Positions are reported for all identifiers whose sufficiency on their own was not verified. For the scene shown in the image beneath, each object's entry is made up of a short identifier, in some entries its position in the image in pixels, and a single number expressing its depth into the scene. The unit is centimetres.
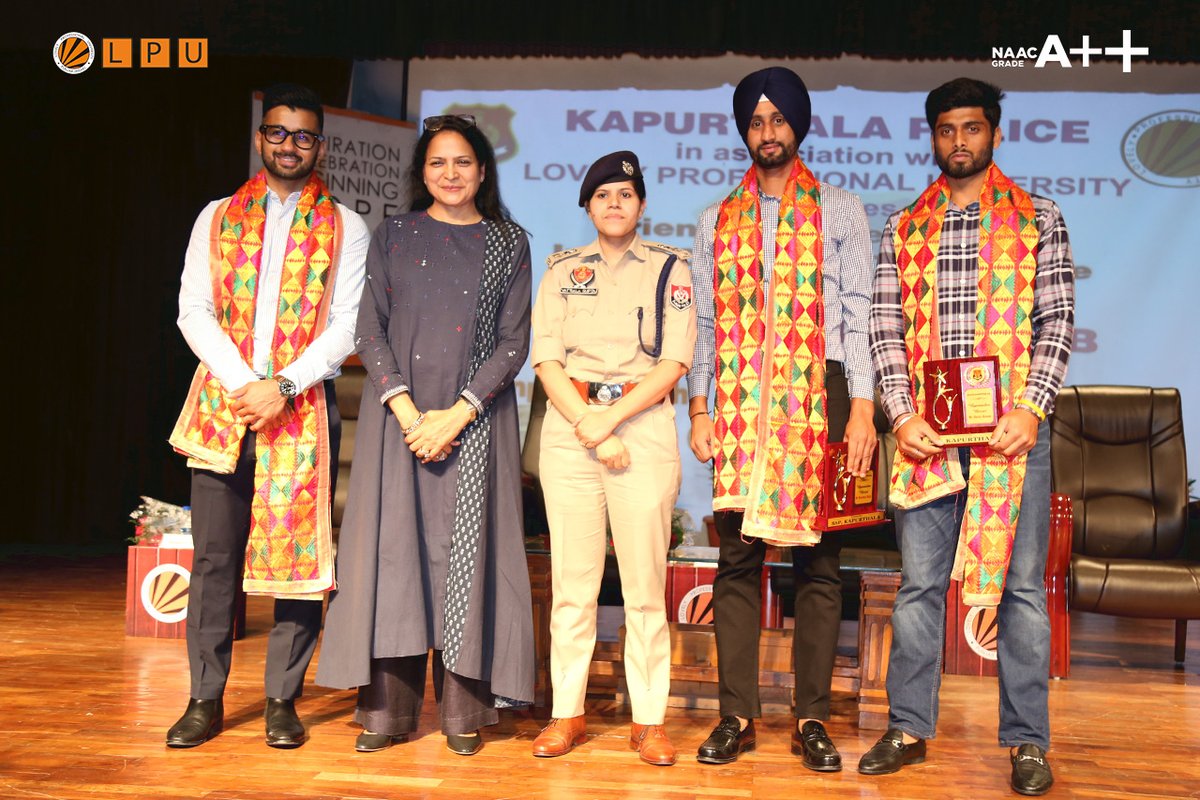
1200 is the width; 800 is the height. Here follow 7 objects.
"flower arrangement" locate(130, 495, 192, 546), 432
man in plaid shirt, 264
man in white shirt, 288
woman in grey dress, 281
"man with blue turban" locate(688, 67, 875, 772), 274
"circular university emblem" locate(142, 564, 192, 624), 422
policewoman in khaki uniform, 276
